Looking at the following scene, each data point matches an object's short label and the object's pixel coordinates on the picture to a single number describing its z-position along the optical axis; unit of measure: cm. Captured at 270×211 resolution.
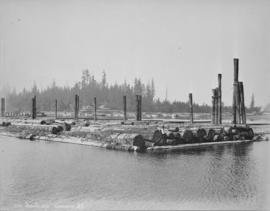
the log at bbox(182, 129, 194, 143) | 2836
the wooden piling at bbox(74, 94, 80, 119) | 5866
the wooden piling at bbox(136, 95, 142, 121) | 5203
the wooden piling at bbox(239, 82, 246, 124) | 3712
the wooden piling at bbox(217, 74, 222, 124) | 4122
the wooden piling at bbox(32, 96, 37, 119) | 5142
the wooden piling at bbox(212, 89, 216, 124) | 4153
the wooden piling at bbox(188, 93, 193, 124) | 4468
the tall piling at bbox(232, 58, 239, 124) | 3466
